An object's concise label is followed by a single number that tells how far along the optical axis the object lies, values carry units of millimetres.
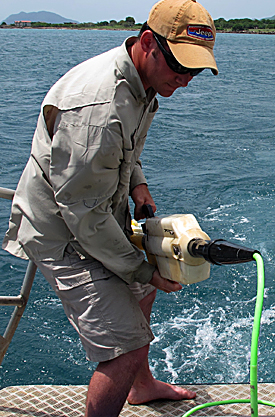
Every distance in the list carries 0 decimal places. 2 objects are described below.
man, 1704
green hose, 1519
